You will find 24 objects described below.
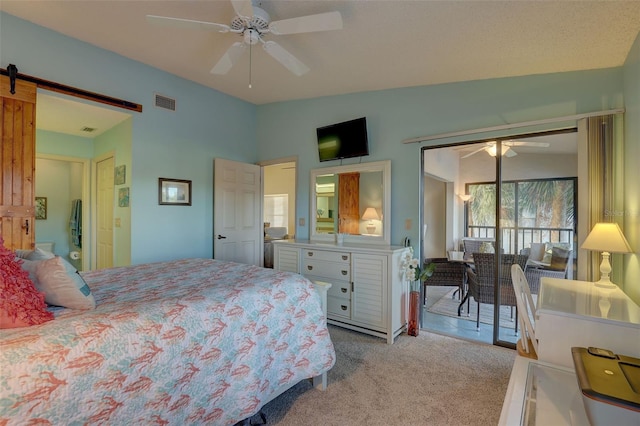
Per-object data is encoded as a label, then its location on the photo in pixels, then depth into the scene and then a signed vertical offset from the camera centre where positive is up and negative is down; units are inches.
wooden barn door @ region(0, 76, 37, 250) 100.7 +17.1
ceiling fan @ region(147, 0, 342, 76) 75.1 +50.7
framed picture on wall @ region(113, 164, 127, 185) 138.8 +18.2
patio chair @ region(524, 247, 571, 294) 111.6 -21.2
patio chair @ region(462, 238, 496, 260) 127.4 -13.4
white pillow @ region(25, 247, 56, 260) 61.5 -9.1
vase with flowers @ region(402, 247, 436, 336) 126.2 -26.8
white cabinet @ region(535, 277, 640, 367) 56.7 -22.1
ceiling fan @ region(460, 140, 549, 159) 111.8 +27.0
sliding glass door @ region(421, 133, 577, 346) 111.0 +0.0
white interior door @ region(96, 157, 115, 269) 158.1 +0.4
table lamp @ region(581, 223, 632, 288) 78.9 -7.6
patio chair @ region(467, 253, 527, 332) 119.6 -26.2
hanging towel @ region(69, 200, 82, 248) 187.6 -7.2
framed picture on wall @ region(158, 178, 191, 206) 143.4 +10.6
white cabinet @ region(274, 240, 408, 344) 120.0 -29.3
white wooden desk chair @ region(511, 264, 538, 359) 71.7 -24.5
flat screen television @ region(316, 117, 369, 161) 143.6 +37.5
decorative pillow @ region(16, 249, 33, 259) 62.3 -8.9
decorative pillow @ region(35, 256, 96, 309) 53.4 -13.4
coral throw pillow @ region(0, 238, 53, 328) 44.9 -13.6
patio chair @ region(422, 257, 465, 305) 147.8 -29.8
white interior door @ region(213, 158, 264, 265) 163.2 +0.4
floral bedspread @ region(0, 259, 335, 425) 41.1 -24.0
